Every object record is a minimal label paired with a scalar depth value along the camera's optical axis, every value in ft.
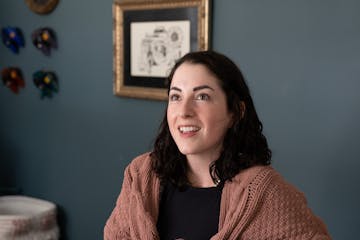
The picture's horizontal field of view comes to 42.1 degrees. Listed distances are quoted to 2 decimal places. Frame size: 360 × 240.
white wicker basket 8.18
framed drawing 6.76
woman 4.14
